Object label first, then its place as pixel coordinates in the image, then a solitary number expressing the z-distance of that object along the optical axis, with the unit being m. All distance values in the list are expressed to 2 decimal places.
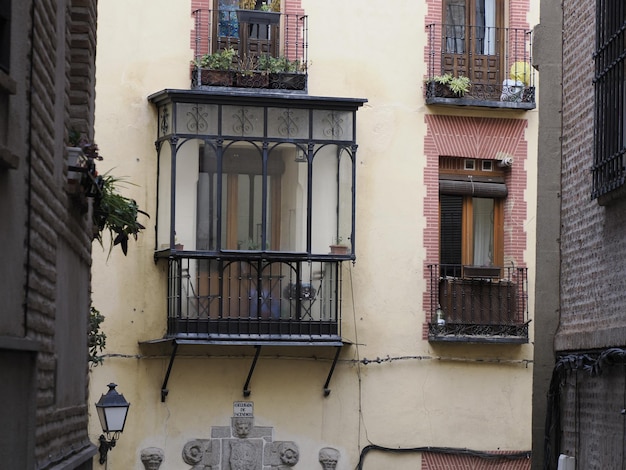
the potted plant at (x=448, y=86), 20.94
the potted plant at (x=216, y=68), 20.20
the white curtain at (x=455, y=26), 21.48
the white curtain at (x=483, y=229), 21.42
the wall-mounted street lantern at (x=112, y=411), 14.78
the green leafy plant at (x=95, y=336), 15.77
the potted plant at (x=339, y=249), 20.23
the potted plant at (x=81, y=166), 10.12
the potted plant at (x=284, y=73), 20.42
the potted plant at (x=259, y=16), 20.59
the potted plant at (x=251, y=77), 20.32
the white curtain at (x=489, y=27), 21.59
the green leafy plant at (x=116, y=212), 12.07
